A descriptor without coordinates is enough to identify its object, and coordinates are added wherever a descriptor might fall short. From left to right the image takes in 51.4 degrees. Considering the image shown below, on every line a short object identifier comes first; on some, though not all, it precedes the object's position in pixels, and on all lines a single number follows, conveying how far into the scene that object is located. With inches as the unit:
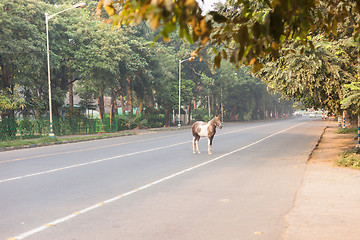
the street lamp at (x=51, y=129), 1053.4
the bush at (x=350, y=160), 493.7
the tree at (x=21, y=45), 1028.5
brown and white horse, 688.4
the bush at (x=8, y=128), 1082.1
